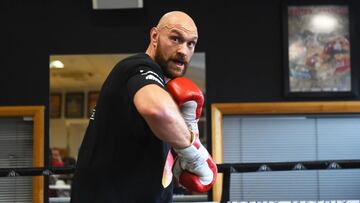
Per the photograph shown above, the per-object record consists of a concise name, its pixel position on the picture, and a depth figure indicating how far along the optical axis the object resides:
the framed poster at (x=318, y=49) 4.13
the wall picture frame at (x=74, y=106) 9.29
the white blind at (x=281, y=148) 4.14
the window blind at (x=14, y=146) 4.11
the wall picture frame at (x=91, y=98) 8.62
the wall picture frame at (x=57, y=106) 8.78
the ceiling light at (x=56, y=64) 4.39
